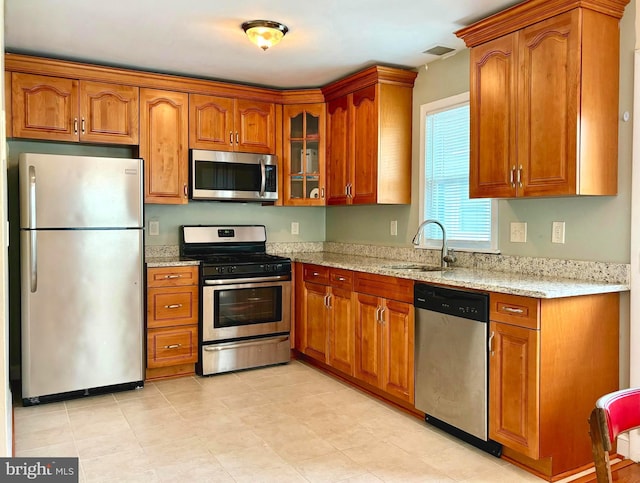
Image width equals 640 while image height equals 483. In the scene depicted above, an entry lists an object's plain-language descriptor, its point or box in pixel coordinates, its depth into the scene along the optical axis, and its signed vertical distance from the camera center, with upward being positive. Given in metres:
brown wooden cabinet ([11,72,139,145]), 3.73 +0.88
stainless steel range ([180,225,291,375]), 4.15 -0.60
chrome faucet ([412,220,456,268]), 3.61 -0.16
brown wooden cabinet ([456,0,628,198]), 2.61 +0.68
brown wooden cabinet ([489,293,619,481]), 2.47 -0.69
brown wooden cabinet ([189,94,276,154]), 4.37 +0.90
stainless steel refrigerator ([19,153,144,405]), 3.45 -0.30
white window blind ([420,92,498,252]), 3.57 +0.33
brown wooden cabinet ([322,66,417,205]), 4.07 +0.75
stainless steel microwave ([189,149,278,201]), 4.34 +0.45
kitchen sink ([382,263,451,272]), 3.63 -0.27
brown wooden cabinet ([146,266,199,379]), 3.99 -0.68
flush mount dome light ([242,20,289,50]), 3.18 +1.20
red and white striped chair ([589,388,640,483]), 1.17 -0.45
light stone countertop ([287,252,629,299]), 2.48 -0.27
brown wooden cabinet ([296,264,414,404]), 3.32 -0.68
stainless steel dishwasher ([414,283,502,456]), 2.74 -0.72
